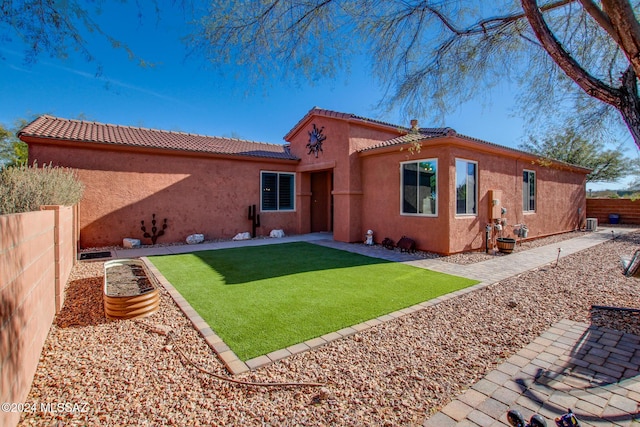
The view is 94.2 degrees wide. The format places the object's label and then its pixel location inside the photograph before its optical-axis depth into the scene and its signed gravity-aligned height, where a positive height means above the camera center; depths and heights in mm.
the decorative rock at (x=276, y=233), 13860 -974
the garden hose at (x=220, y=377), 2953 -1698
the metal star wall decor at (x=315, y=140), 13406 +3337
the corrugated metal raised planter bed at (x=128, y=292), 4504 -1336
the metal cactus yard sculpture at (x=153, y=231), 11266 -702
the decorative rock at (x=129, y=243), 10711 -1079
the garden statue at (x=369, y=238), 11633 -1005
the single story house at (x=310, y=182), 9812 +1219
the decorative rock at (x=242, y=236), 13063 -1027
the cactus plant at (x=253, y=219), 13562 -286
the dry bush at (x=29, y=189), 5137 +456
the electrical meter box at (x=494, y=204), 10523 +291
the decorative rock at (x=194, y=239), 11906 -1045
